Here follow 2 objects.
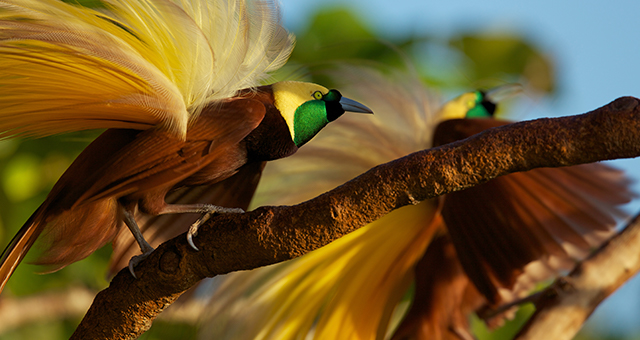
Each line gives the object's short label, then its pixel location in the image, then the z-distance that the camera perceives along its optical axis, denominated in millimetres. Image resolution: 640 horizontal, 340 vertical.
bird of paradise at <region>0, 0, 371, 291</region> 6038
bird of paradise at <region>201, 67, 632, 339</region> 6351
